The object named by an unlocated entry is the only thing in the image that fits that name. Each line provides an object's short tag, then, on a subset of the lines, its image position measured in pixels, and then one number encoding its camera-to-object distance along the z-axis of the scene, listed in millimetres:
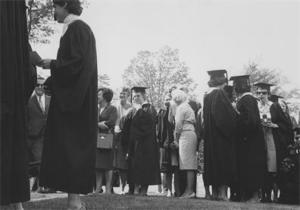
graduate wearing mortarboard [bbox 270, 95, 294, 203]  9902
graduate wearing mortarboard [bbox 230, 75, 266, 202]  9211
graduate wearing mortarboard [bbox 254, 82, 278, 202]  9695
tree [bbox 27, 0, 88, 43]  22844
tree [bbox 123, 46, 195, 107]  43000
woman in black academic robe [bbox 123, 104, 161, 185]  10594
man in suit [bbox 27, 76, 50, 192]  10148
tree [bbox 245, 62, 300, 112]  42031
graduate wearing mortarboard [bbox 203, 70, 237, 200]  9164
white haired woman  10000
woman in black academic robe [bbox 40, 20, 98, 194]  5418
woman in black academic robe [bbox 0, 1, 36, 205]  4719
